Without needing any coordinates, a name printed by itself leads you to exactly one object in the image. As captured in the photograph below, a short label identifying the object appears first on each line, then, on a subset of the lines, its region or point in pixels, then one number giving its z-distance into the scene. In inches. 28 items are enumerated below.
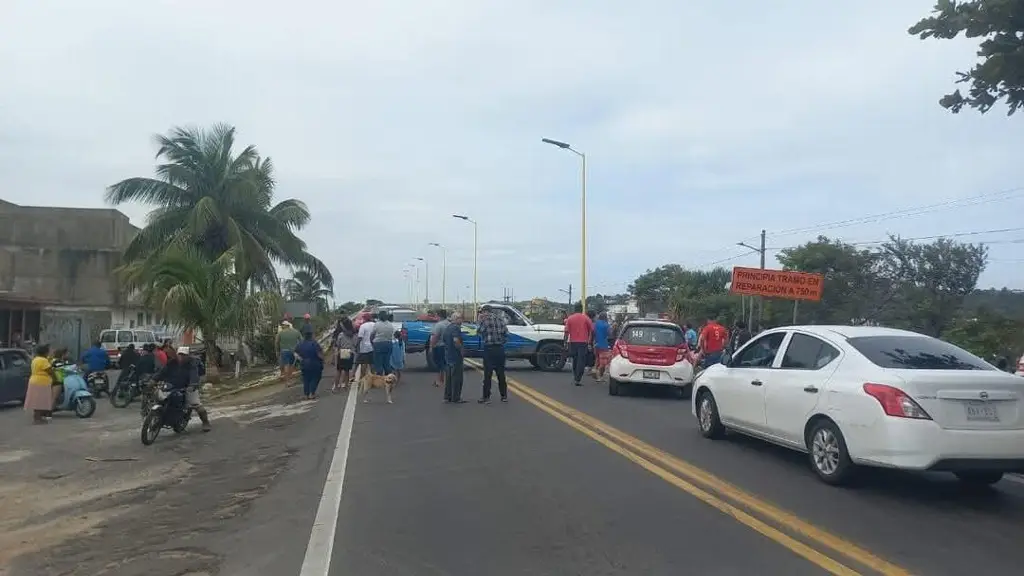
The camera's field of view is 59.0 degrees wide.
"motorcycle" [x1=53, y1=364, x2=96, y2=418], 729.0
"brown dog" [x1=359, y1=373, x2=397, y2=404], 682.8
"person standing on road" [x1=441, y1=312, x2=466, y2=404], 629.9
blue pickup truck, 994.7
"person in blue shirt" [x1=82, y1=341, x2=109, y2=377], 902.4
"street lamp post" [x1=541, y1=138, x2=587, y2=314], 1327.5
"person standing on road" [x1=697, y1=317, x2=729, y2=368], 776.3
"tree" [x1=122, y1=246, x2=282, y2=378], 989.2
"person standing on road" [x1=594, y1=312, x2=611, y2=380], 872.9
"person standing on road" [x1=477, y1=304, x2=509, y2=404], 622.5
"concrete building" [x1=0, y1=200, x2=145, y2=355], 1908.2
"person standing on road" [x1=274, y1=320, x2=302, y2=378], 898.1
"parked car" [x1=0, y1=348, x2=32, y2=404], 817.5
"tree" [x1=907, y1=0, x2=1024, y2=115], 325.6
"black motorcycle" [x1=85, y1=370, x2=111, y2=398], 881.5
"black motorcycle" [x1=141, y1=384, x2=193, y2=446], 549.6
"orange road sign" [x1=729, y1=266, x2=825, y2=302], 925.2
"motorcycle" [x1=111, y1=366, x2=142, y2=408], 816.3
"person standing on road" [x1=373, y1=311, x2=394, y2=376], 743.1
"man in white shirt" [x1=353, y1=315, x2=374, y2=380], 735.7
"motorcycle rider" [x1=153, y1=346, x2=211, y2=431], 572.1
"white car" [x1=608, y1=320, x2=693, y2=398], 703.7
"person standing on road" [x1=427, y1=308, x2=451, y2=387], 703.7
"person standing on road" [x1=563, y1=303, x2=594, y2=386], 812.6
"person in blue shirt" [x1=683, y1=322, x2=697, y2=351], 1004.3
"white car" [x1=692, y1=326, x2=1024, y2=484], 308.8
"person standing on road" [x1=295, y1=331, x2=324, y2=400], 747.4
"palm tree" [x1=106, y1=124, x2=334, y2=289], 1371.8
